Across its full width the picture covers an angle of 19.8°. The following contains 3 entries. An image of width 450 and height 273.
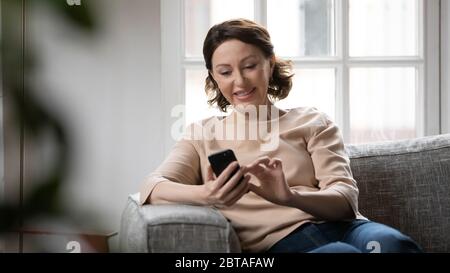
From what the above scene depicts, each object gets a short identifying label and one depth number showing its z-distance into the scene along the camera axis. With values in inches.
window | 162.7
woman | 123.8
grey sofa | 140.0
